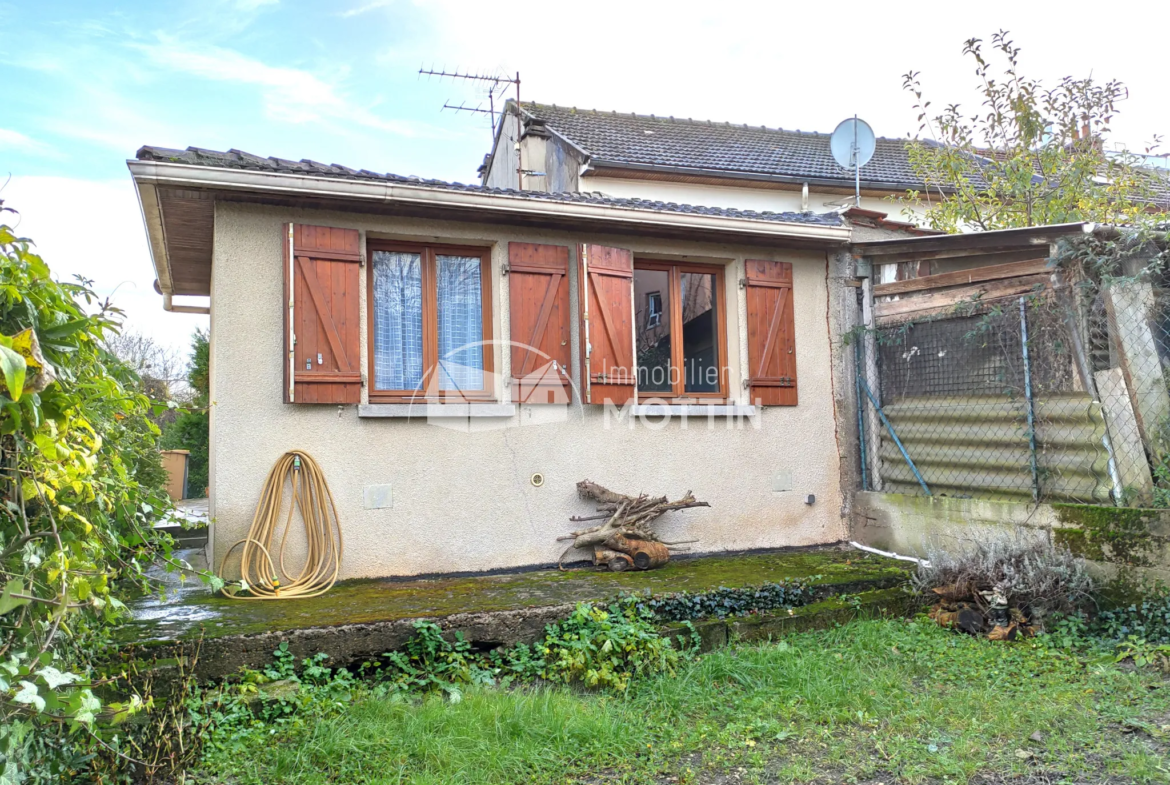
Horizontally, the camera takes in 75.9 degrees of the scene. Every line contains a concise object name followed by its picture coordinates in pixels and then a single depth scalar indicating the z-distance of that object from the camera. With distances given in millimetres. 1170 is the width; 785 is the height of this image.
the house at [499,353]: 5062
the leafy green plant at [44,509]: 1727
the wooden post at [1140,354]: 4801
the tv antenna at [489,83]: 15195
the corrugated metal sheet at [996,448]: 4977
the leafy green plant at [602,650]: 4016
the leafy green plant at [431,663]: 3902
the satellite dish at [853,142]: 8211
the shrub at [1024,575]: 4723
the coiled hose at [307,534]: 4805
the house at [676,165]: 12352
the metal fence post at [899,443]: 6035
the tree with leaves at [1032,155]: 8297
